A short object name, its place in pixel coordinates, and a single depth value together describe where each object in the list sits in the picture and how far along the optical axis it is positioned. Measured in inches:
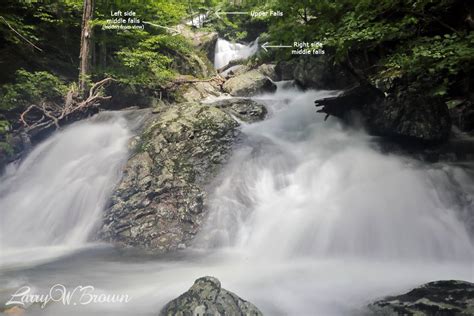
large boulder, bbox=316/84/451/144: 310.3
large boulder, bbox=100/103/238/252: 266.1
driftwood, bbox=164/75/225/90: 549.4
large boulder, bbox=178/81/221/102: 563.5
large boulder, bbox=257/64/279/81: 657.6
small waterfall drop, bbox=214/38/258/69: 821.2
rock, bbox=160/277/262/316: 126.3
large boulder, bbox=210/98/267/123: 431.2
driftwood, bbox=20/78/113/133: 402.0
